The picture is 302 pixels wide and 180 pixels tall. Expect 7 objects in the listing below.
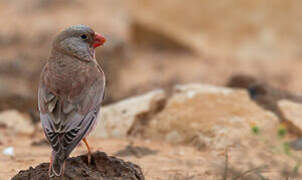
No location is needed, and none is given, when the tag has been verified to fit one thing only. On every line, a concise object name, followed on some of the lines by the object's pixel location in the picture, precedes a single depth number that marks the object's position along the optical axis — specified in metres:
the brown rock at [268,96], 14.07
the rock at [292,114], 13.29
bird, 8.80
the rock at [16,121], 13.71
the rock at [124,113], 13.19
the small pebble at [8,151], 11.56
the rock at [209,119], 12.54
